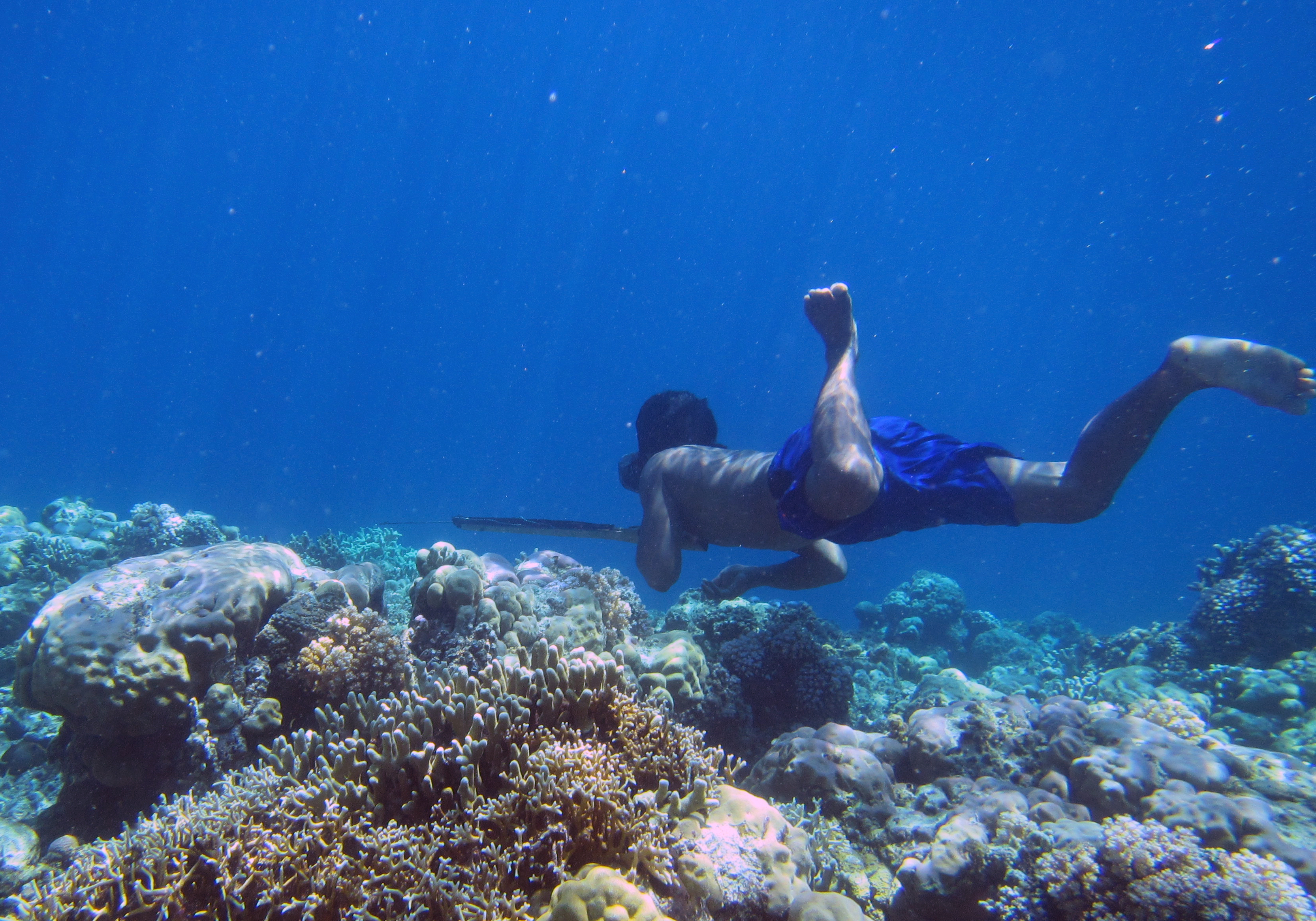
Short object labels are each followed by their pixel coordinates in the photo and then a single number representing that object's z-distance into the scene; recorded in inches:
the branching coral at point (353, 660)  136.7
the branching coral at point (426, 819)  74.0
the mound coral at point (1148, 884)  78.3
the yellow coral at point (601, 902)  67.1
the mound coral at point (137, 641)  125.0
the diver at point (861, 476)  155.4
